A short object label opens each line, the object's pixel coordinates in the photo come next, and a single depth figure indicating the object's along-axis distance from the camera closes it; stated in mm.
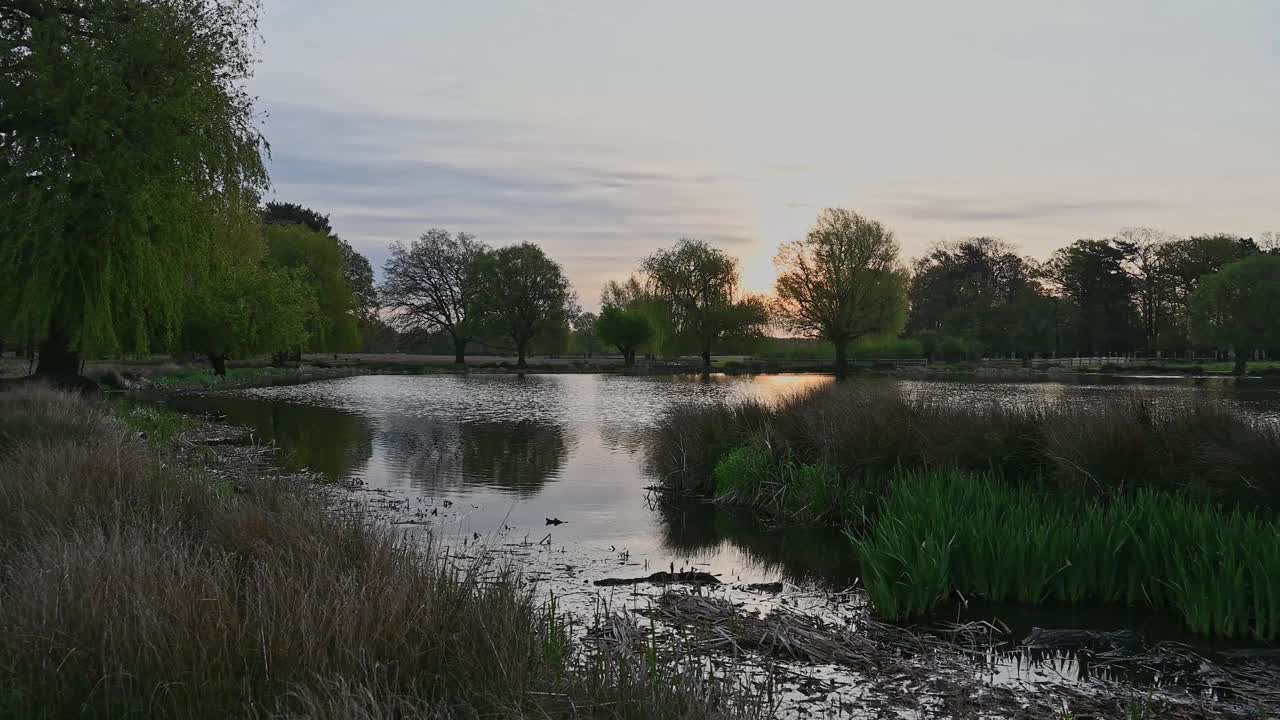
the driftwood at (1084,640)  8992
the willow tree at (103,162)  20344
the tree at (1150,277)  98438
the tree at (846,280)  70750
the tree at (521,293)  97375
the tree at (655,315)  94250
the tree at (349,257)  96625
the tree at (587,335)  149000
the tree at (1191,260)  94188
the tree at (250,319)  51531
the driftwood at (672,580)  11477
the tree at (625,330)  100000
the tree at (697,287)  94062
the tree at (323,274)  74500
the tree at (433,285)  101250
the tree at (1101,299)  100000
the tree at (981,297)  97625
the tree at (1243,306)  71938
